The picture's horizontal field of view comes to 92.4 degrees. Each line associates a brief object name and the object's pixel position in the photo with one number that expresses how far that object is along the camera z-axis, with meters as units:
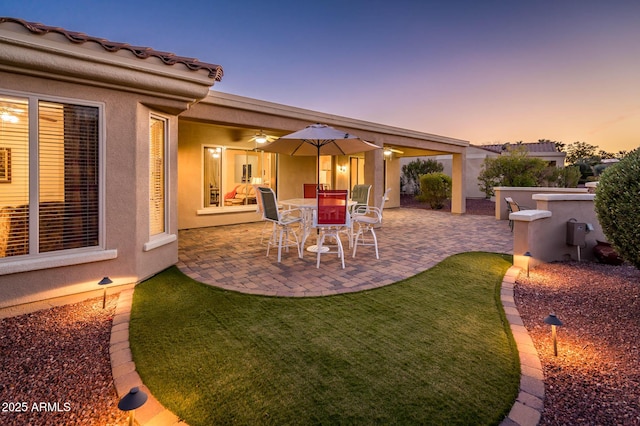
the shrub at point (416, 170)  20.09
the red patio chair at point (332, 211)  5.45
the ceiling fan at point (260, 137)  9.86
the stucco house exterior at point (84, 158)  3.61
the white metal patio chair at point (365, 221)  6.30
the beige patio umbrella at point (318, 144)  6.28
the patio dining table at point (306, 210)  6.18
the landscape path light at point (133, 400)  1.67
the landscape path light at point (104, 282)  3.74
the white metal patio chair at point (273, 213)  6.00
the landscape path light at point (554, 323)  2.79
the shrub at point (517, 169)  14.22
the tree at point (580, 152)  38.00
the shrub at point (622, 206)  3.67
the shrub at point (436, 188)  15.94
